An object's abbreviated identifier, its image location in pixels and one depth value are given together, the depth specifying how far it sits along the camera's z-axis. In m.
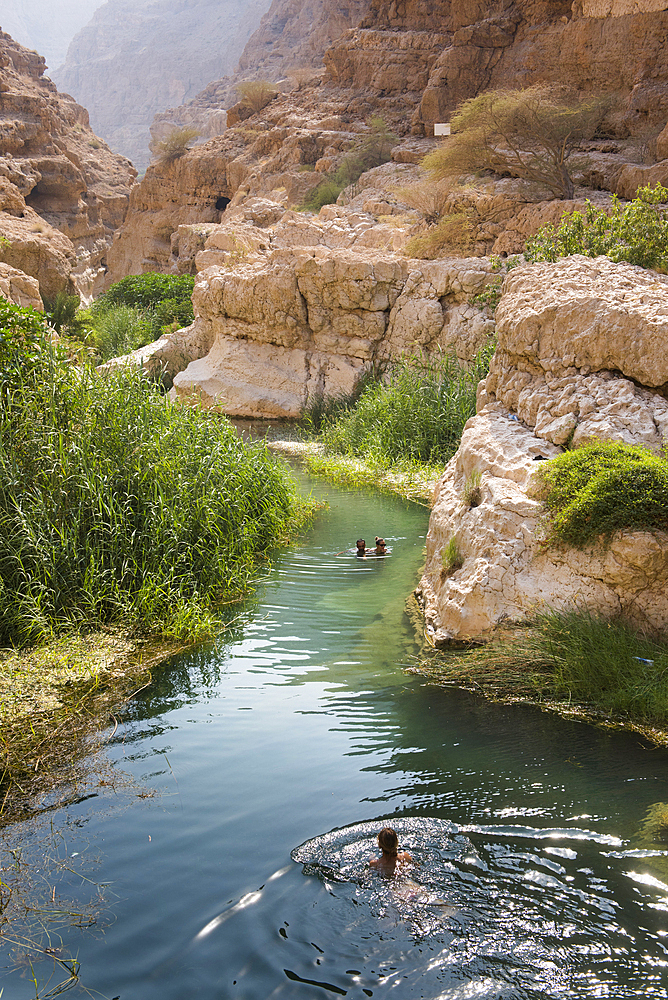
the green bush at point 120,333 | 17.35
